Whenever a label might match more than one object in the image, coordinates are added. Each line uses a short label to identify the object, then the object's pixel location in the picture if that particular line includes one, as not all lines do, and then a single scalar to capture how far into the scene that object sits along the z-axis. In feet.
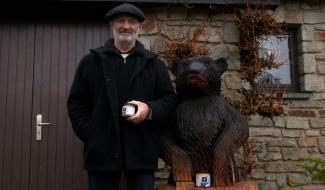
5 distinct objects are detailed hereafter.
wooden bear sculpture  9.05
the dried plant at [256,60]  14.62
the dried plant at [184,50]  14.34
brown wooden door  13.89
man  8.36
